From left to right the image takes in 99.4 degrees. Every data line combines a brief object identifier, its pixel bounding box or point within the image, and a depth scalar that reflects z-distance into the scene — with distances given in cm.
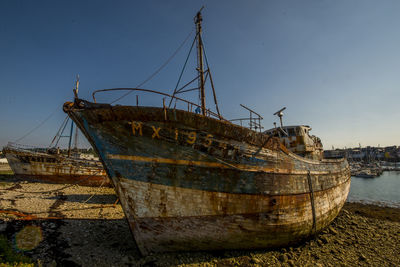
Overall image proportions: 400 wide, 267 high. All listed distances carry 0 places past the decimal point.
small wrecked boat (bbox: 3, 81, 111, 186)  1983
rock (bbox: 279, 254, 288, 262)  627
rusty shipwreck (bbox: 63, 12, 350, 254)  524
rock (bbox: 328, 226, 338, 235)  951
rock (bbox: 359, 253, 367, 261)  721
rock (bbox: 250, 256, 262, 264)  589
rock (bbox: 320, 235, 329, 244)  826
